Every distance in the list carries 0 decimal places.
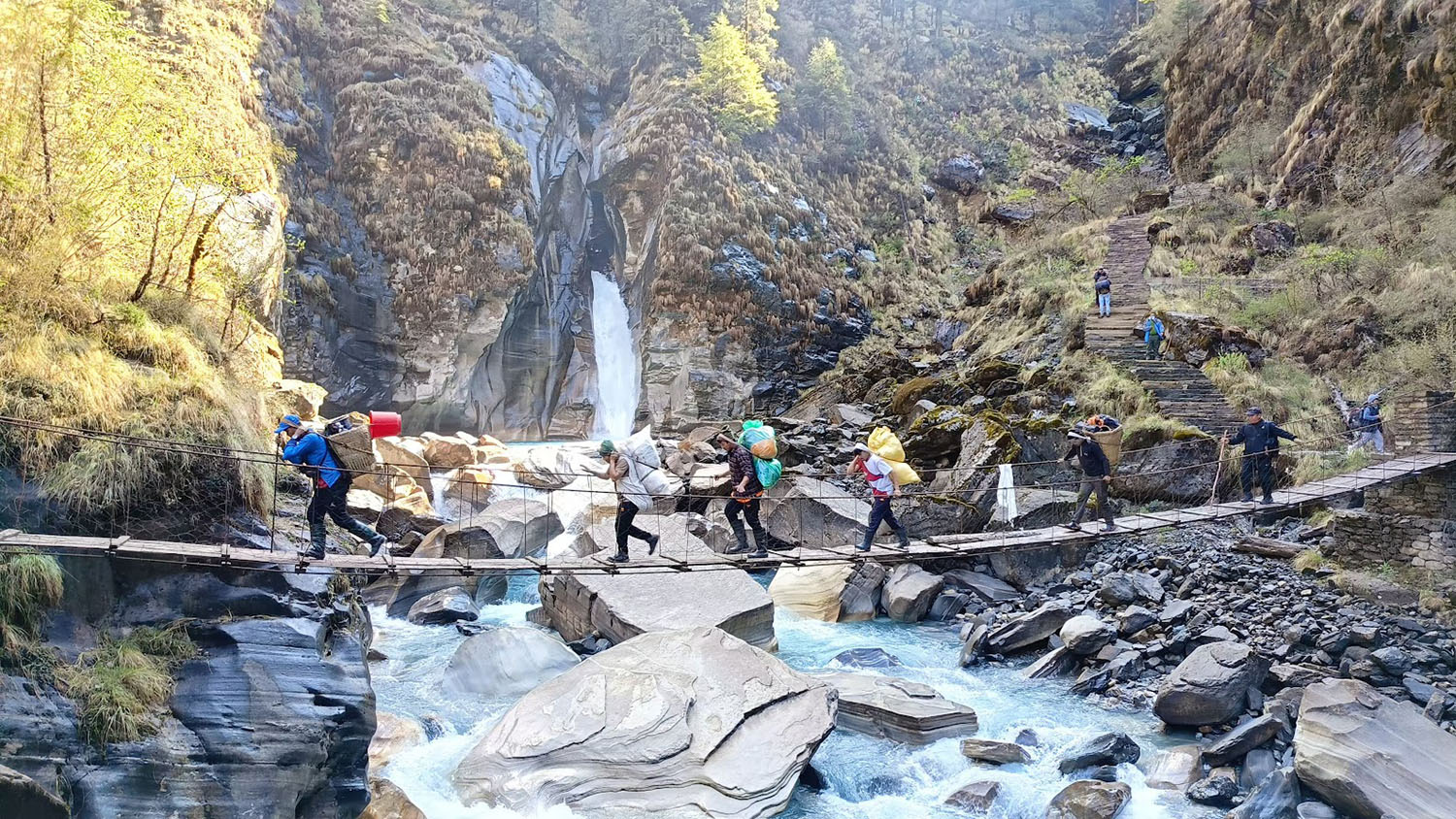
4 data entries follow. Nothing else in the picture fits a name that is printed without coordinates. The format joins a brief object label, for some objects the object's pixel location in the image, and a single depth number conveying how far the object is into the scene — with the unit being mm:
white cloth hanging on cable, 11828
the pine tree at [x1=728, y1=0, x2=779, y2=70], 34062
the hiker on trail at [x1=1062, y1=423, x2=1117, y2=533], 9000
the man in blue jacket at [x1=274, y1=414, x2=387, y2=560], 6477
